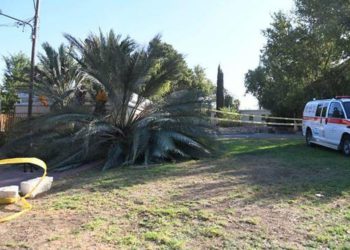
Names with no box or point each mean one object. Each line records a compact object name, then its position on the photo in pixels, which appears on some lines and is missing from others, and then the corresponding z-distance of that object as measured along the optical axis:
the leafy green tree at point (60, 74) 15.03
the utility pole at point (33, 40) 15.88
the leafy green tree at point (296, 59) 27.42
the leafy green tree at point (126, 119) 13.18
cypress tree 48.39
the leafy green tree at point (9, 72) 39.91
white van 14.35
